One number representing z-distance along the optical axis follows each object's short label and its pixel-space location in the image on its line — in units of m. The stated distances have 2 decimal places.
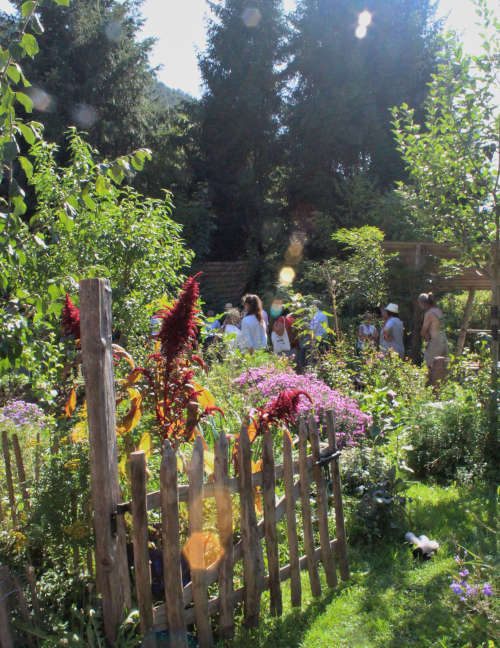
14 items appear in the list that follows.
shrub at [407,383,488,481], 5.05
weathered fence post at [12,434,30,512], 3.00
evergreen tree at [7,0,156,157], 15.97
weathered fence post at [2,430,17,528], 3.11
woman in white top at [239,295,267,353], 7.68
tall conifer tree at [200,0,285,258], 22.14
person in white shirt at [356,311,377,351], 8.79
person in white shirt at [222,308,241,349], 8.41
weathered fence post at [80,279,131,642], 2.33
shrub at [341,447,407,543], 3.94
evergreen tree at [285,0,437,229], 21.95
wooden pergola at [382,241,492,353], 11.14
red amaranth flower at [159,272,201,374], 2.54
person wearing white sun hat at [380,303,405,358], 8.73
